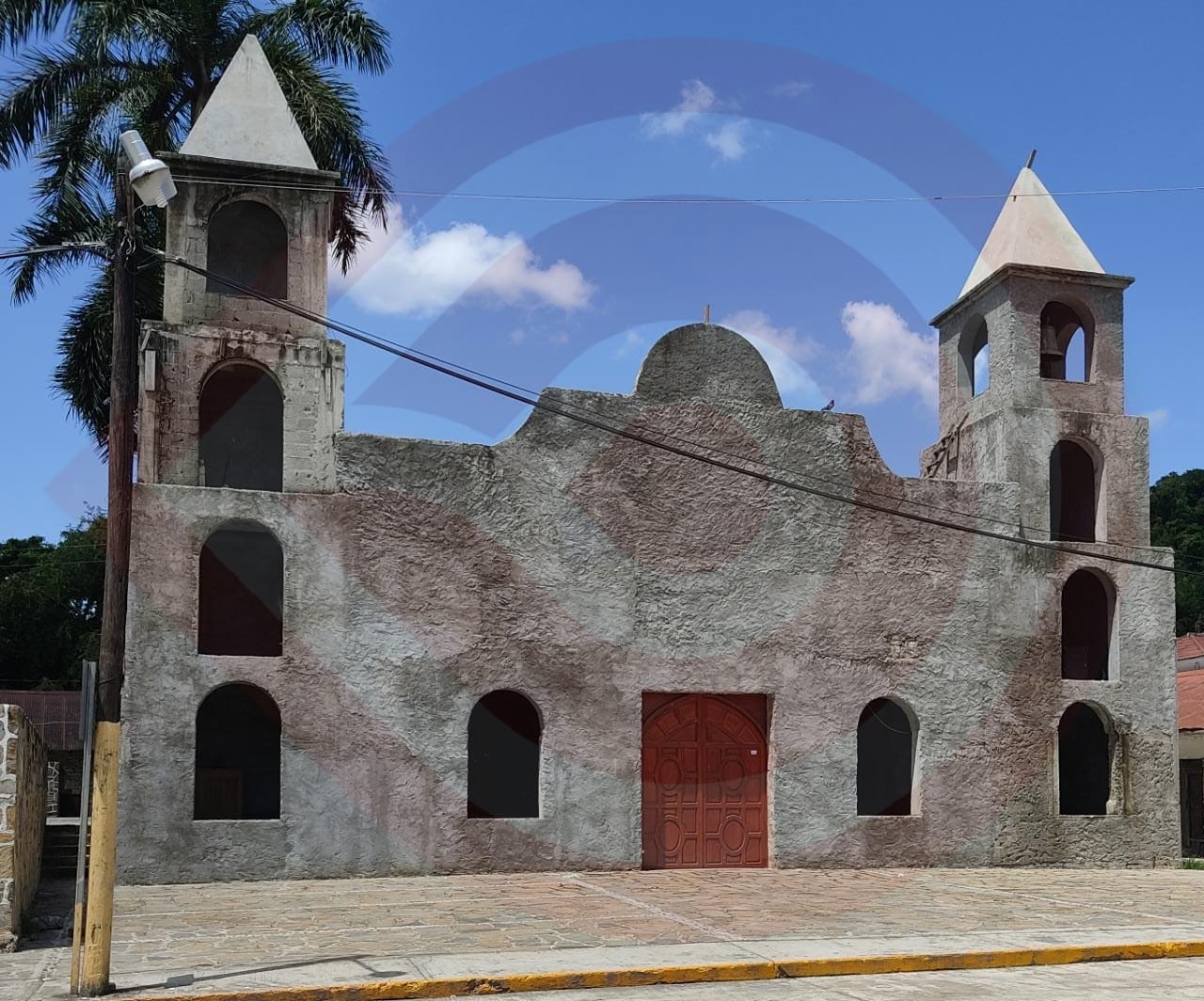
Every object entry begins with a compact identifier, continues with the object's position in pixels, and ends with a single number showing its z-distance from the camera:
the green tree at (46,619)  39.94
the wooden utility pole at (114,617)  9.23
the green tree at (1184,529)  44.88
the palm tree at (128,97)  22.98
